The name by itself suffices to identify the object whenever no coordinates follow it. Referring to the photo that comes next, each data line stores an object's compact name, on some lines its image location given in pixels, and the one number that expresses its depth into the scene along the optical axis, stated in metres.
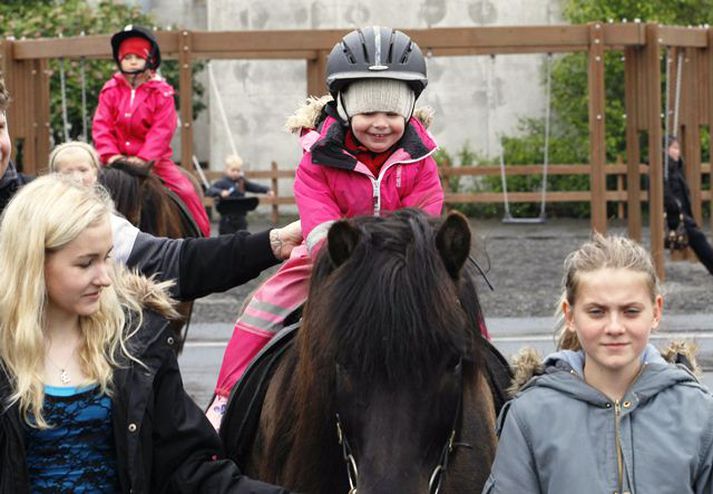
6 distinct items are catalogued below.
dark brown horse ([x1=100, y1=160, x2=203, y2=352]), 10.52
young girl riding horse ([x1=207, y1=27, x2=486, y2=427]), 5.82
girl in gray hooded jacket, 4.21
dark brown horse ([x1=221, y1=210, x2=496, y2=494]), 4.40
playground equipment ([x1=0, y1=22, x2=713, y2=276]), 19.16
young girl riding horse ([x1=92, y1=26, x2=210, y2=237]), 13.46
